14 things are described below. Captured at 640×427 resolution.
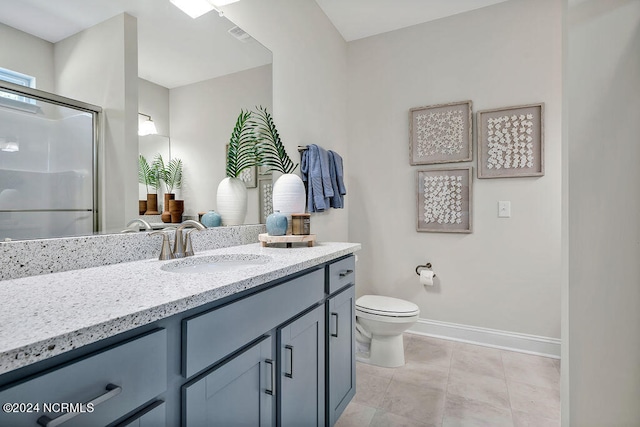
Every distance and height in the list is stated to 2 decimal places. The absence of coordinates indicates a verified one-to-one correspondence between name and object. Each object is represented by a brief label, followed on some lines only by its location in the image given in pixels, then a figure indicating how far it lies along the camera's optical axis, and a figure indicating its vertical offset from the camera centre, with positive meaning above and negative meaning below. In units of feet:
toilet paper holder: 8.55 -1.58
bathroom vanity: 1.57 -0.90
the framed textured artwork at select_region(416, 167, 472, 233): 8.10 +0.25
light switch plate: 7.73 +0.00
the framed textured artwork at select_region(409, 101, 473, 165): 8.06 +2.01
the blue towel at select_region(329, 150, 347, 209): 7.53 +0.71
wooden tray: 5.00 -0.47
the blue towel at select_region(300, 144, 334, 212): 6.68 +0.71
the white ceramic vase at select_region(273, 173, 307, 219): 5.72 +0.27
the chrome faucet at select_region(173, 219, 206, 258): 3.98 -0.43
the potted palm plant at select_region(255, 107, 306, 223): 5.72 +0.86
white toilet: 6.64 -2.48
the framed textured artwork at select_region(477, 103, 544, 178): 7.38 +1.63
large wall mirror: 2.94 +1.73
